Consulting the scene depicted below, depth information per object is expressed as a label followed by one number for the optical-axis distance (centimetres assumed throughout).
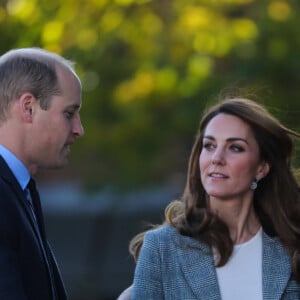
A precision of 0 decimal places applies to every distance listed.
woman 1077
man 840
